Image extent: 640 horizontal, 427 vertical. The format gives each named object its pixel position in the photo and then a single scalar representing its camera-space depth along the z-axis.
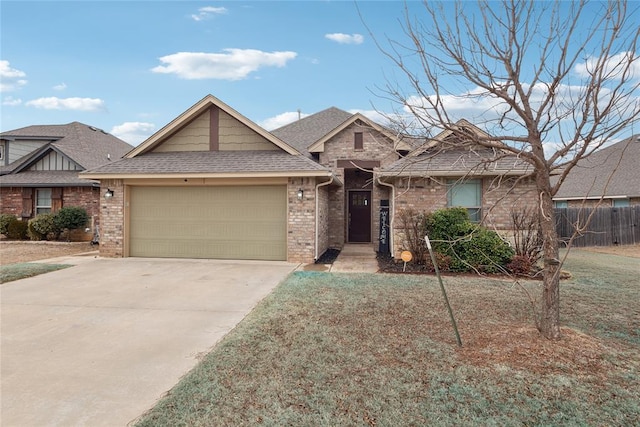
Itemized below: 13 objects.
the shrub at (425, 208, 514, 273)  8.80
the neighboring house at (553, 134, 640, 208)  19.31
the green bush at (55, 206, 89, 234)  14.88
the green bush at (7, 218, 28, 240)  15.64
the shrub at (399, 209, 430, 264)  9.49
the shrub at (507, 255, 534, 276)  8.56
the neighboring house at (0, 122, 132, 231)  15.95
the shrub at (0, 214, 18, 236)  15.60
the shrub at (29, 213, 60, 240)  14.97
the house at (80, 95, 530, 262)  10.31
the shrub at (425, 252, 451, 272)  8.93
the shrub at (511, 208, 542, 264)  8.92
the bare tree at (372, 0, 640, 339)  3.68
